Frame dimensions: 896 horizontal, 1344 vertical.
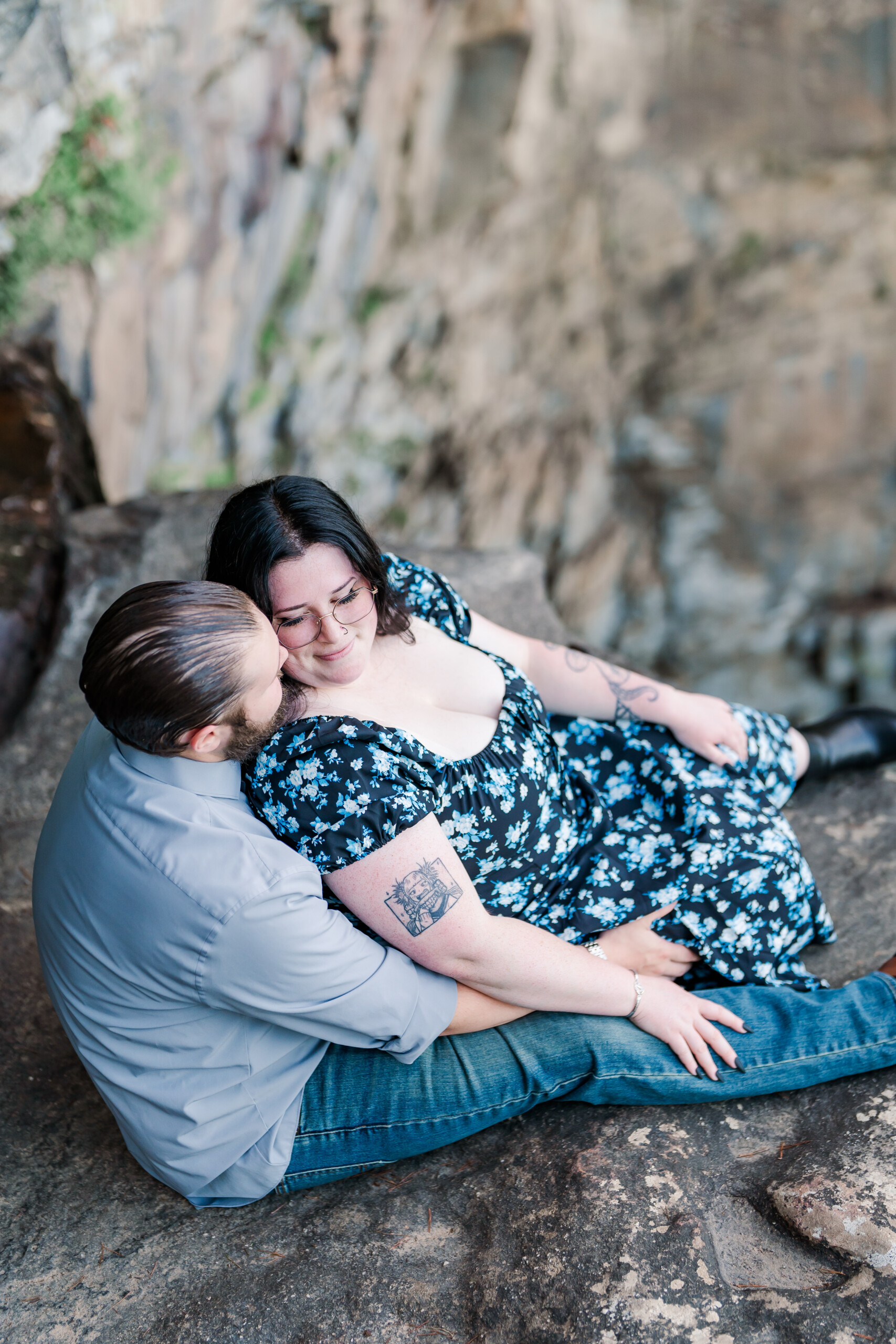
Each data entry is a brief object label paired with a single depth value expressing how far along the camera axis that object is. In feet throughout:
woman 5.36
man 4.77
